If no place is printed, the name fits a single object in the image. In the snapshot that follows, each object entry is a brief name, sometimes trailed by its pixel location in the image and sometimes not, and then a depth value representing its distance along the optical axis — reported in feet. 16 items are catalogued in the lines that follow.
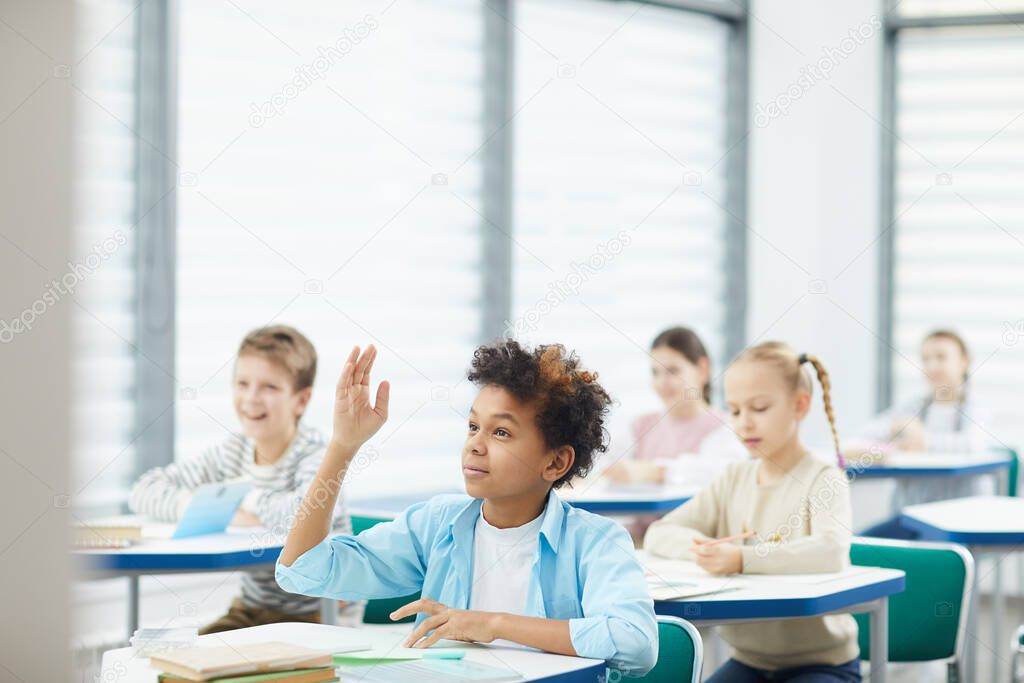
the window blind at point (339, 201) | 27.02
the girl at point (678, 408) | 28.71
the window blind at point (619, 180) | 33.71
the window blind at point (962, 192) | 36.29
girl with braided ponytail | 15.42
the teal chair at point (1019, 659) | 18.05
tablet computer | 18.12
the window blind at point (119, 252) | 25.29
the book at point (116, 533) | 16.81
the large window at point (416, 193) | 26.40
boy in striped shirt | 19.94
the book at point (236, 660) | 8.79
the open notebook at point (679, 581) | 13.76
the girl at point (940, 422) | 32.48
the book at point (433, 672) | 9.44
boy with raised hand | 11.22
